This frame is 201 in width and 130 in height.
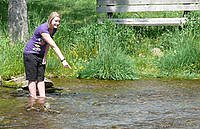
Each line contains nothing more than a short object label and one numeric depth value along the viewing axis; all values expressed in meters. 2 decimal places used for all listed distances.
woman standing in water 8.41
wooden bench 15.19
